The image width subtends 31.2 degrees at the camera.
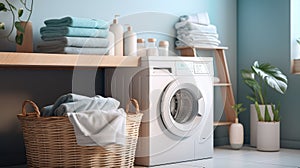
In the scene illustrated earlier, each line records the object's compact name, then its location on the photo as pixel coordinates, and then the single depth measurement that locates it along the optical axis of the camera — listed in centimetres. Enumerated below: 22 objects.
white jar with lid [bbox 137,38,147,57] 394
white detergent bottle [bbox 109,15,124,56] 378
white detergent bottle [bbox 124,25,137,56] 385
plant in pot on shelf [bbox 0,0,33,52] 328
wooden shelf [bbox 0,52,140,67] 306
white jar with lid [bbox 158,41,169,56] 403
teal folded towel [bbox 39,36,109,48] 344
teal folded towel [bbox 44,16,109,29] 345
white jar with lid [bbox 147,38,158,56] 389
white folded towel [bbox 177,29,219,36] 442
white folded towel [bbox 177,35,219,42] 441
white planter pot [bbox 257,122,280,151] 443
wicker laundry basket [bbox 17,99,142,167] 321
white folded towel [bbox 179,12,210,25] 449
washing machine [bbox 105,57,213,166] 367
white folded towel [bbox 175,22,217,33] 442
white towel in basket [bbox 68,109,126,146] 315
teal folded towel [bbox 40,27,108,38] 346
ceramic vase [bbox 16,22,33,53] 336
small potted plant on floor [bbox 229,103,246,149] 453
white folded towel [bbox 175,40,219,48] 442
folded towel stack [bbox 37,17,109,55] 345
